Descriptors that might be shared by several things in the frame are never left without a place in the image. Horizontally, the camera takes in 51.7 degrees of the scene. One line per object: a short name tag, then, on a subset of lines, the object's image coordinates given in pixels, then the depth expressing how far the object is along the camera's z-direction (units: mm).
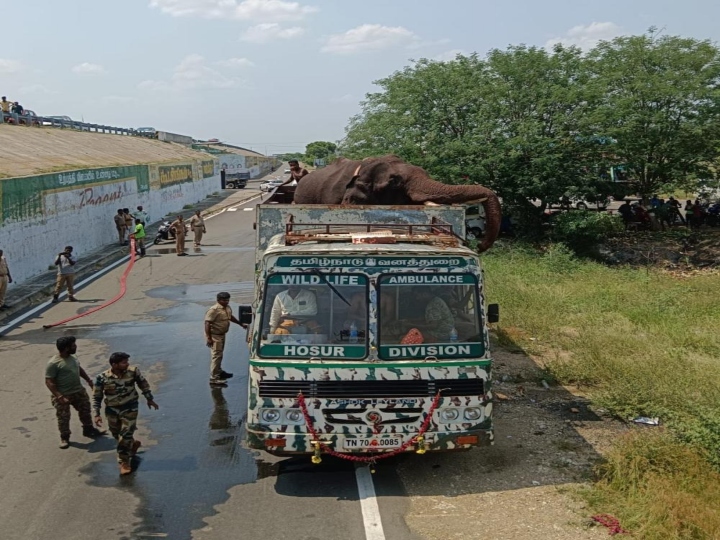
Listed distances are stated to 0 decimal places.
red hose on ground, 15640
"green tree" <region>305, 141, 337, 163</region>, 136400
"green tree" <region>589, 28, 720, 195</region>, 26719
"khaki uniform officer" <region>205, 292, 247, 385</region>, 11047
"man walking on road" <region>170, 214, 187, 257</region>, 25445
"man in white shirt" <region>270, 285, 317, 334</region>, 7352
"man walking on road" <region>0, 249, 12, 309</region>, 16328
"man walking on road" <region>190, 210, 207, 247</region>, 27531
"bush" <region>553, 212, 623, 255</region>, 25188
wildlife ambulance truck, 7188
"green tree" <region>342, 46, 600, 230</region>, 25312
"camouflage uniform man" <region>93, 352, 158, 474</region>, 7922
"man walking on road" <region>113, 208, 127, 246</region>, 28469
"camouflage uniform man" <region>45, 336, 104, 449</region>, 8695
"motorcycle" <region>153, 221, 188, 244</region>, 29889
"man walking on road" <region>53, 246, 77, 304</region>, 17703
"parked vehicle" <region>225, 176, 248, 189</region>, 65938
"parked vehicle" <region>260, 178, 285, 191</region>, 57647
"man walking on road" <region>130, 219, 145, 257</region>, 25656
